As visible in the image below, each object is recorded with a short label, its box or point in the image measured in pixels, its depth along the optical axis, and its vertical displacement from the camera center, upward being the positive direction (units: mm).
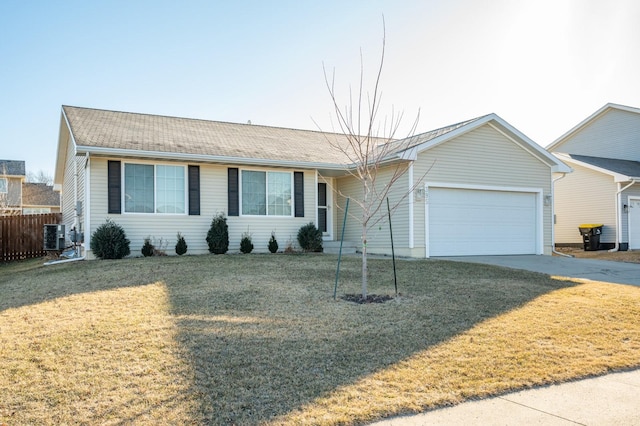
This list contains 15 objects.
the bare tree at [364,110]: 7570 +1877
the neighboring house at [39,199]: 37947 +2049
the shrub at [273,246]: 14352 -695
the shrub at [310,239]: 14594 -508
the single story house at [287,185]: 12992 +1095
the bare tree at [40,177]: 55031 +5478
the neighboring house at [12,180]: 34562 +3307
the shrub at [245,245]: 13961 -644
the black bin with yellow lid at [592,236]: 19078 -664
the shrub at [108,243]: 12148 -471
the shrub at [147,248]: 12891 -651
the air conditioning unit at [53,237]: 14691 -376
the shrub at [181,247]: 13219 -642
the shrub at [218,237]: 13461 -388
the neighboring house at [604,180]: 18953 +1558
